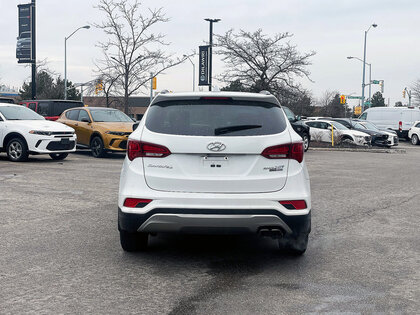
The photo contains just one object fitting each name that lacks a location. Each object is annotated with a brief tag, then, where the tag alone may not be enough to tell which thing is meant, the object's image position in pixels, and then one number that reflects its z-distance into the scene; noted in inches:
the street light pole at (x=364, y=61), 2169.2
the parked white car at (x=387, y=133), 1167.0
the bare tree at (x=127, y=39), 1267.2
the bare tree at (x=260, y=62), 1627.7
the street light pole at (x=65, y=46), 1658.0
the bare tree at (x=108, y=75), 1324.4
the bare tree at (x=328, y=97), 4370.1
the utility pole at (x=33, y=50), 1095.0
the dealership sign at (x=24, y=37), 1103.0
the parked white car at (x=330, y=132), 1127.0
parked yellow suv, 711.1
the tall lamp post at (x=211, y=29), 1349.4
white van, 1496.1
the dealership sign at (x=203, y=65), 1409.9
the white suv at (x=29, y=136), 626.2
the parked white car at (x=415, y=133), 1394.2
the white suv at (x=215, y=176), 201.5
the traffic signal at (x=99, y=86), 1427.5
